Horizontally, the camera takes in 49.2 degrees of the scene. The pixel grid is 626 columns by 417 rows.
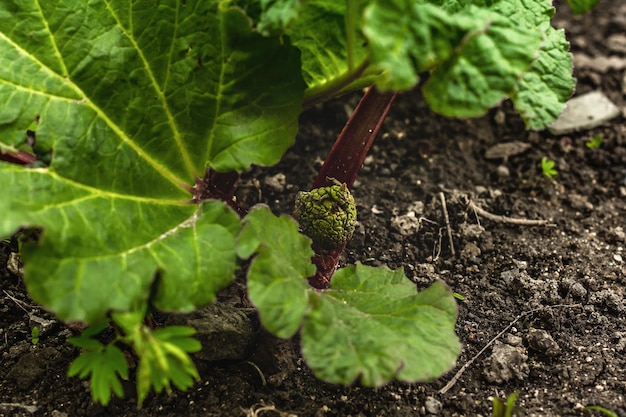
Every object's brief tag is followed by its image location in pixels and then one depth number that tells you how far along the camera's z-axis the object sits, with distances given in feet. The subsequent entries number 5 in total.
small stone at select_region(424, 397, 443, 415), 6.05
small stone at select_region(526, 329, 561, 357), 6.50
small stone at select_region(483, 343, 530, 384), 6.31
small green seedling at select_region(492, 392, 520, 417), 5.66
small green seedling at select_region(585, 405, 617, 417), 5.70
